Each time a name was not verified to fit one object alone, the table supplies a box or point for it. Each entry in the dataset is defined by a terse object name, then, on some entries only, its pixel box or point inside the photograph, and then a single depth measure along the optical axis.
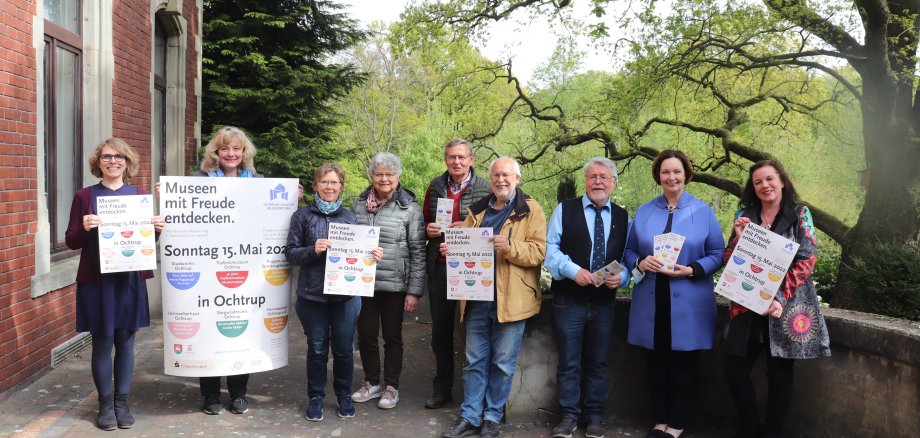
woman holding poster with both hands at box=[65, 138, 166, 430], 4.52
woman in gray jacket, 4.99
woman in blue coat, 4.27
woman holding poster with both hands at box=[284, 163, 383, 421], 4.82
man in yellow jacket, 4.55
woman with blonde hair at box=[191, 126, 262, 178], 4.91
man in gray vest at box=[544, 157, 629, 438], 4.51
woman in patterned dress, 3.97
